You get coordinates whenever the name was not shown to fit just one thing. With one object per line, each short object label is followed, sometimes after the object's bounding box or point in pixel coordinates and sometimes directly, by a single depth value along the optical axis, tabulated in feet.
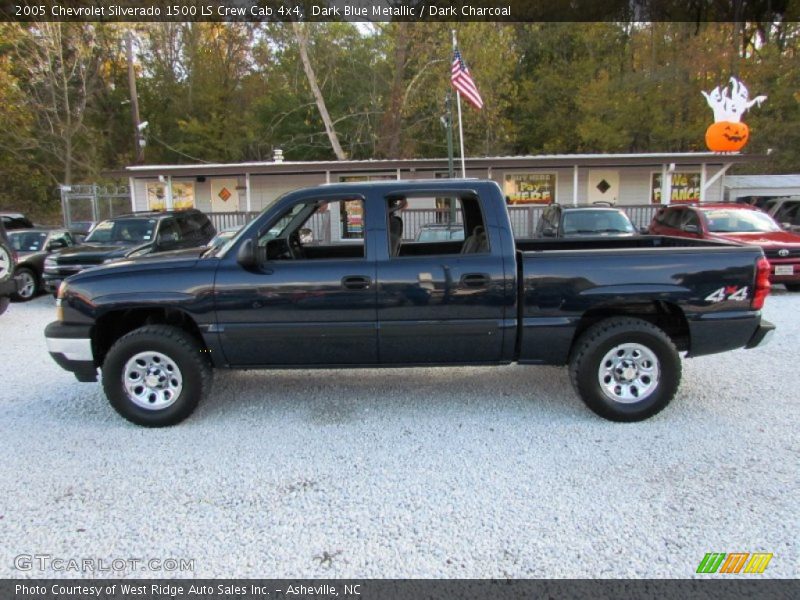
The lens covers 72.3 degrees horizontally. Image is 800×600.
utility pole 74.90
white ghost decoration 59.36
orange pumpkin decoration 58.75
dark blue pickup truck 13.84
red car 31.32
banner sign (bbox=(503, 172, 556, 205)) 62.75
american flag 48.85
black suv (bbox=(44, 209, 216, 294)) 32.12
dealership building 59.06
